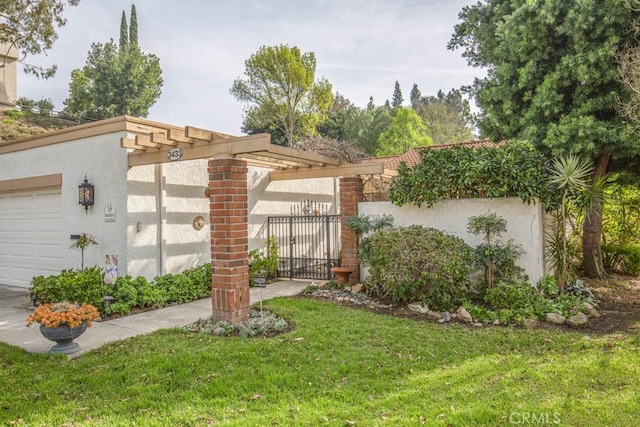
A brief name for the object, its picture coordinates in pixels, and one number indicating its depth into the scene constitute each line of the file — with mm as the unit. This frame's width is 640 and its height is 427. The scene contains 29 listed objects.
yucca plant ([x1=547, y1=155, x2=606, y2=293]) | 7108
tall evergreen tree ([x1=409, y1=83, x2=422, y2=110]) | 57888
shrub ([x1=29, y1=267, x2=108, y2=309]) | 7000
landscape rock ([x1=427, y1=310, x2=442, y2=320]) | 6430
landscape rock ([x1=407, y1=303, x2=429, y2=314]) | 6711
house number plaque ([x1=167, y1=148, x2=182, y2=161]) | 7027
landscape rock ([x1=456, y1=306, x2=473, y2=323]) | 6250
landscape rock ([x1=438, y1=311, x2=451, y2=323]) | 6312
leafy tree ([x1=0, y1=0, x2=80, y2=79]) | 12820
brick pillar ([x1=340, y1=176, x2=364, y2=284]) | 9328
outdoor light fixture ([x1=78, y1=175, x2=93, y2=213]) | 8141
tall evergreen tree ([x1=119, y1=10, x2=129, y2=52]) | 33375
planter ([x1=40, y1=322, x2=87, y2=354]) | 4934
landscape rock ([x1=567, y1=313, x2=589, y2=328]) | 5895
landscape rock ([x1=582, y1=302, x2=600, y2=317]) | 6477
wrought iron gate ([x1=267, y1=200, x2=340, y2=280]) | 10766
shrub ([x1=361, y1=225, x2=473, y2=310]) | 6699
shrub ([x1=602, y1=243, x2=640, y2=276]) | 10008
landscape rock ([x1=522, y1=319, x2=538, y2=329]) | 5825
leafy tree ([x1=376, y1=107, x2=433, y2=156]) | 26734
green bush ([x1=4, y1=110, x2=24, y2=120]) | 22750
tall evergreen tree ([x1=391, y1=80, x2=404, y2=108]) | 55375
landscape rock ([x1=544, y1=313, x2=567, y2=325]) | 6023
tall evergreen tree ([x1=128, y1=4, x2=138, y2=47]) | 33750
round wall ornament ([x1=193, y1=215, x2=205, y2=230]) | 9148
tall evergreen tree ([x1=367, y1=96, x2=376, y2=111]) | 38253
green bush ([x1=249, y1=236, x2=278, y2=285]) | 9914
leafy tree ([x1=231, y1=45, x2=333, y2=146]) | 26016
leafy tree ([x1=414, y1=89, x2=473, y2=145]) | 37625
